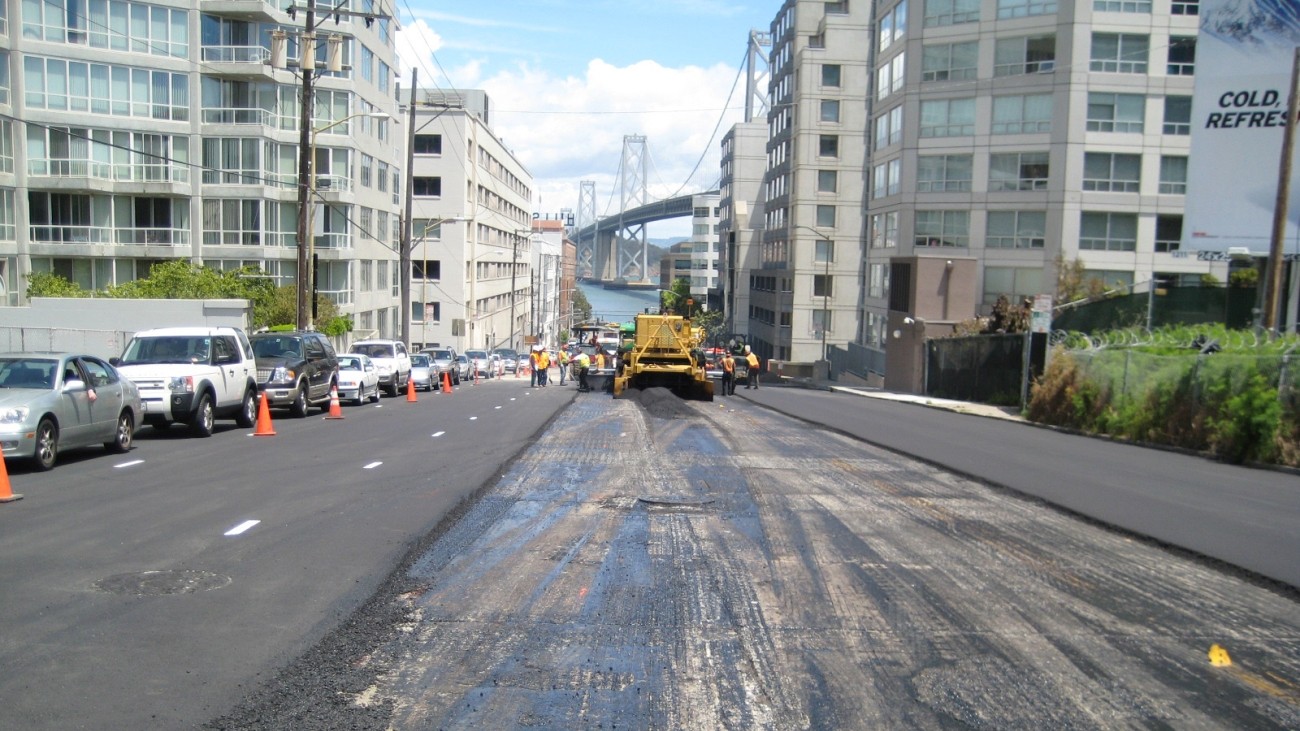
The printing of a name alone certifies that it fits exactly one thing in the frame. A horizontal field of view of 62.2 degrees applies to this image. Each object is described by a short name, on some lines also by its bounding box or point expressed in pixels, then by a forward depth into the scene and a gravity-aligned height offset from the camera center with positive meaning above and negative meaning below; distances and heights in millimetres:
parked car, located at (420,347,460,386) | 46550 -3024
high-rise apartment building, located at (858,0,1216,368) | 45656 +7114
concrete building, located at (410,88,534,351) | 80438 +5132
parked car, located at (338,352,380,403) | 29875 -2489
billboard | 27125 +4956
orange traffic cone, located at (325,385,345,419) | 24906 -2762
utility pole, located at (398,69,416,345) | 44750 +1737
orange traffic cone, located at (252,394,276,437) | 19516 -2492
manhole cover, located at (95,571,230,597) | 7926 -2247
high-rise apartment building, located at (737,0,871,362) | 73188 +8241
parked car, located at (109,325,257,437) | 18406 -1581
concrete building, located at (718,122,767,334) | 101000 +8818
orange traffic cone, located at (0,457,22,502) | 11422 -2230
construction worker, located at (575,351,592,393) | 39000 -2732
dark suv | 24062 -1866
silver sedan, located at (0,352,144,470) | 13383 -1660
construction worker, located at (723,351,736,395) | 38562 -2679
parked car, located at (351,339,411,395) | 34844 -2292
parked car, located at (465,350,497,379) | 59781 -3933
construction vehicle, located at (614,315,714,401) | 33938 -1982
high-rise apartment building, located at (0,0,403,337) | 44625 +6289
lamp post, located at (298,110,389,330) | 29719 +1682
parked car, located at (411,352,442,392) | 39500 -3019
